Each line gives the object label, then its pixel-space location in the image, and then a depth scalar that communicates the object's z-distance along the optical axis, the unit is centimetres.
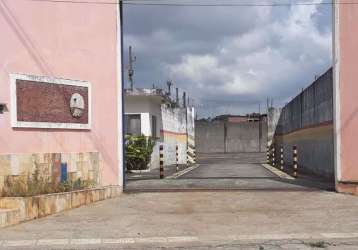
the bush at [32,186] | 1270
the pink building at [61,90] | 1356
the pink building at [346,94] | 1590
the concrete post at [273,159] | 3693
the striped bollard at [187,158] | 4209
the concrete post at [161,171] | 2288
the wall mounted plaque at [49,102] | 1364
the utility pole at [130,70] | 4756
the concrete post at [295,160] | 2414
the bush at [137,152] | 2923
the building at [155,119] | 3145
